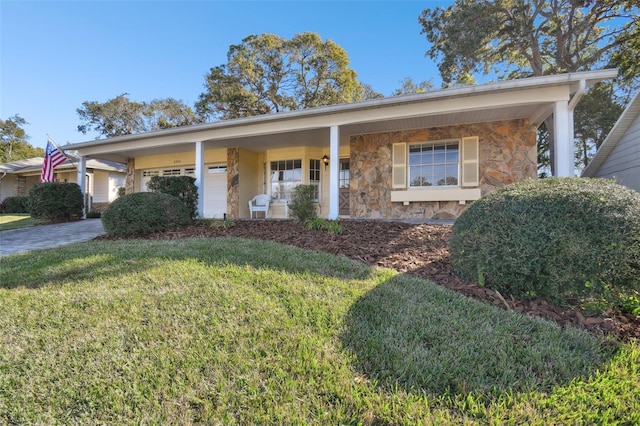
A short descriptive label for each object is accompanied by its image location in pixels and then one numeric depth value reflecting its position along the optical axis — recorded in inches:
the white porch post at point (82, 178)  414.9
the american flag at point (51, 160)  412.2
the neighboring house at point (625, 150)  278.8
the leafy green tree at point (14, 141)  1159.6
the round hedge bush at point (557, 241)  93.3
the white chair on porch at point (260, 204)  399.2
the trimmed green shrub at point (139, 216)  237.0
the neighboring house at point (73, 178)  642.8
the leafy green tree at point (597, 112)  509.7
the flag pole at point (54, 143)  413.7
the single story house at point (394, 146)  236.7
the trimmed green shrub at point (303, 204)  253.5
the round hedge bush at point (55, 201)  373.1
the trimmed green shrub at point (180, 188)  322.3
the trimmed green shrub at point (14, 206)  610.9
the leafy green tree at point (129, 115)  962.1
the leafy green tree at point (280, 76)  676.7
